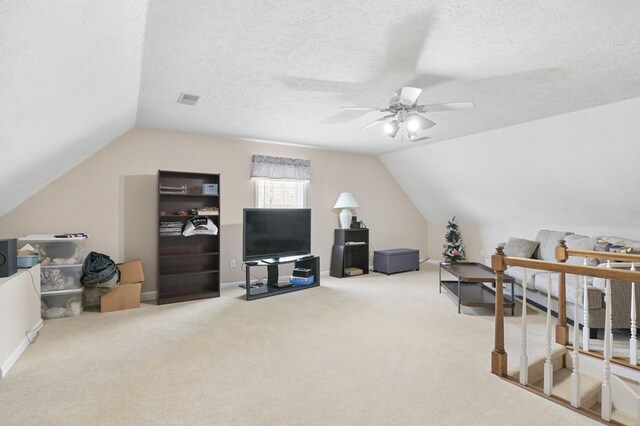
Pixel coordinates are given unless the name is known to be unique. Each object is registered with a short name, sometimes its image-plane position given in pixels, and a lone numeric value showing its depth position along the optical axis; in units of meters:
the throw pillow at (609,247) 3.78
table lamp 6.23
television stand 4.69
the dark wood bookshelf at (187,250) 4.59
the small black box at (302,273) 5.39
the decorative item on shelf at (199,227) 4.58
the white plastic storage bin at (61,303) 3.80
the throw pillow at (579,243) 4.35
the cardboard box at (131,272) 4.28
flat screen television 4.93
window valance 5.51
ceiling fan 2.83
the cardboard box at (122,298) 4.09
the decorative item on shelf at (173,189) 4.57
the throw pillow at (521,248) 5.13
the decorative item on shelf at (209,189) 4.77
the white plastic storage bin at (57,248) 3.80
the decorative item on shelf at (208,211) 4.72
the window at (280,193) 5.68
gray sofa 3.23
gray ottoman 6.41
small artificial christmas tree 6.86
